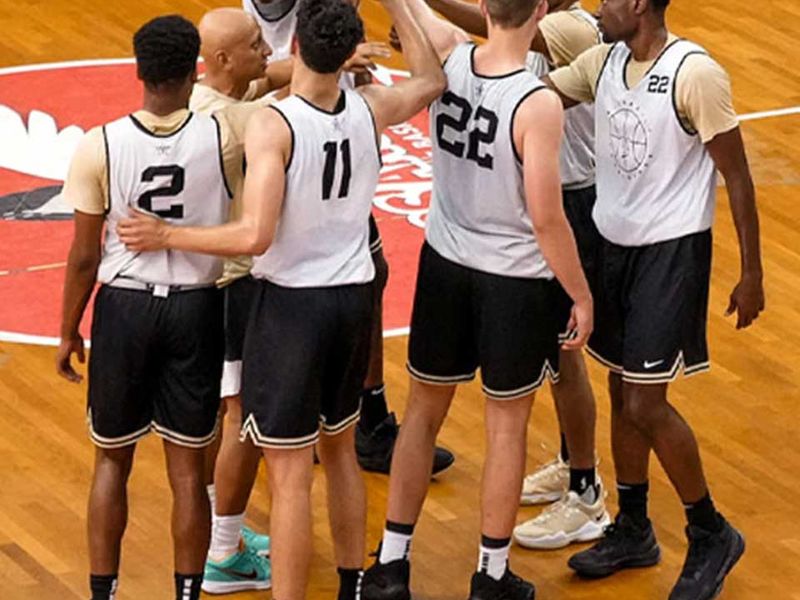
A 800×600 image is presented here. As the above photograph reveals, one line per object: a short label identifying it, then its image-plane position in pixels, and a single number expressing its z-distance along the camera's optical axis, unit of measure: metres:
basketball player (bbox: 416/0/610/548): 14.62
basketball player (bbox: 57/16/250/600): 12.50
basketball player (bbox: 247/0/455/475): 15.09
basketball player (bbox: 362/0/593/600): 13.03
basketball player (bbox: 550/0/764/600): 13.50
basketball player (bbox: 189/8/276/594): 13.29
